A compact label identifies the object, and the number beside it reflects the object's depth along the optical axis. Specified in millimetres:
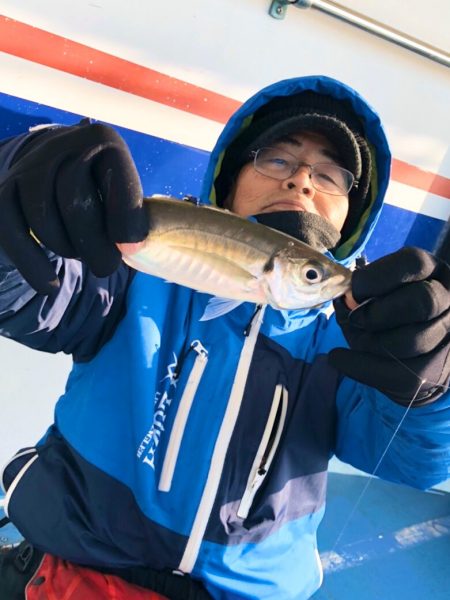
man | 396
